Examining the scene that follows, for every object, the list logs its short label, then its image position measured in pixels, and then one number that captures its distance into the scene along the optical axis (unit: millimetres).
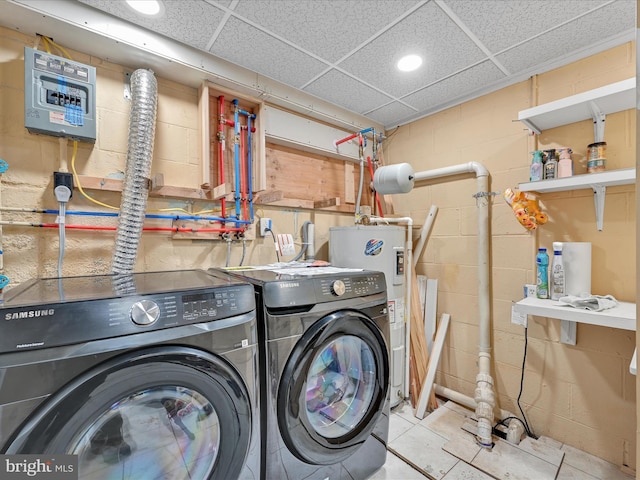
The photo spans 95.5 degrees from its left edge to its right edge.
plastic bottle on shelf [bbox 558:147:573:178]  1721
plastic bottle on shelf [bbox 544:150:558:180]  1748
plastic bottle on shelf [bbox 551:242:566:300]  1749
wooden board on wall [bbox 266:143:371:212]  2285
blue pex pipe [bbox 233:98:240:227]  1956
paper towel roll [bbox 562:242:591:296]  1712
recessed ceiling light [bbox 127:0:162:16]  1385
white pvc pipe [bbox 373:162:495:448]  2094
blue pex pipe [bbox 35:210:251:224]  1473
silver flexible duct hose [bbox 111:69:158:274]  1430
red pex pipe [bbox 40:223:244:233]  1419
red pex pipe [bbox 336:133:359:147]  2516
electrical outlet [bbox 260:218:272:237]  2125
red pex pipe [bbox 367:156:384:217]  2691
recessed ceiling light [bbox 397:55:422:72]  1825
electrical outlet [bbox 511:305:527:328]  1977
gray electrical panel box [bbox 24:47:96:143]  1336
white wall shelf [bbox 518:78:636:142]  1490
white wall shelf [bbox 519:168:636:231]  1485
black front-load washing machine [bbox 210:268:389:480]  1200
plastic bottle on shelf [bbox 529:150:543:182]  1794
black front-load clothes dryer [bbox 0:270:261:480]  740
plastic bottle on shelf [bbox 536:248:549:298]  1803
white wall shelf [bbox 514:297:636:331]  1387
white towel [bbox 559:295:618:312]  1515
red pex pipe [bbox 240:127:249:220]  2011
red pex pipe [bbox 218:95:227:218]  1904
